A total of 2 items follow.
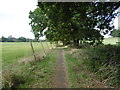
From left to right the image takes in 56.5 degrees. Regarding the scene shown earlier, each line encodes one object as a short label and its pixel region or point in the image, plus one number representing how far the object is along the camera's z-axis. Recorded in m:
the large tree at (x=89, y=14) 6.00
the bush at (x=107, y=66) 4.67
